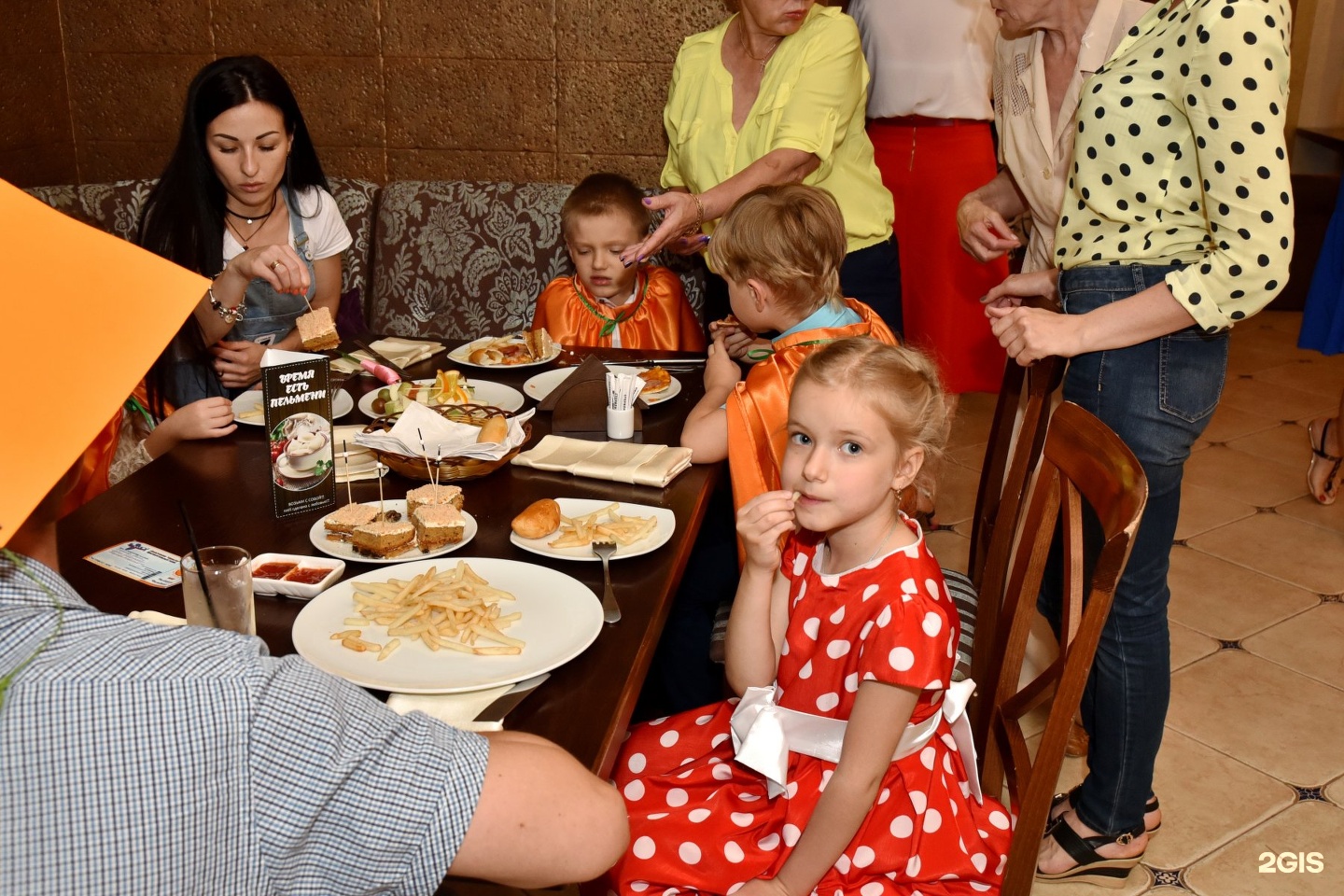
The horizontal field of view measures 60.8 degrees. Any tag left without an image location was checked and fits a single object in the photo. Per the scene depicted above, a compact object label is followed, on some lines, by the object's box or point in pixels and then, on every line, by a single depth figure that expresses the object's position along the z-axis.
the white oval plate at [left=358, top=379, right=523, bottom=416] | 2.28
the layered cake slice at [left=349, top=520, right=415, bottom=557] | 1.60
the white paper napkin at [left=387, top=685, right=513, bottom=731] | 1.24
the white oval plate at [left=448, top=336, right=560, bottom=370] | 2.60
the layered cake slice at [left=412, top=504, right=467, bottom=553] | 1.62
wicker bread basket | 1.86
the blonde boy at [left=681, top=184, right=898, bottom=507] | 2.02
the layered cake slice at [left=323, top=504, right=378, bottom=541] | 1.65
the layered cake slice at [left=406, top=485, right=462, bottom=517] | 1.68
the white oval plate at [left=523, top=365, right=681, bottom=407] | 2.30
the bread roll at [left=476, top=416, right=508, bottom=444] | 1.92
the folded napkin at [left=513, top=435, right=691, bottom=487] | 1.90
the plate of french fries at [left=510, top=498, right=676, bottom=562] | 1.61
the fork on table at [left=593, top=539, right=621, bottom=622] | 1.43
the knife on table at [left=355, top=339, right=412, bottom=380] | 2.49
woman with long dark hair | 2.59
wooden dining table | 1.27
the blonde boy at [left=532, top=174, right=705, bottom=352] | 2.99
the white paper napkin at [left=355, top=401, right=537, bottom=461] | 1.87
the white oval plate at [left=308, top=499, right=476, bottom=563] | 1.60
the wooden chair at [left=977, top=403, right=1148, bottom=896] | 1.32
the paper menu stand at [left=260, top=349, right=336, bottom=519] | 1.67
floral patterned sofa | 3.65
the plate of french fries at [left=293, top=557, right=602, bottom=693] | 1.30
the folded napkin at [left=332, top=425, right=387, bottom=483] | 1.92
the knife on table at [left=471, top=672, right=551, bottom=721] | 1.23
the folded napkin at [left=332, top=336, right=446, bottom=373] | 2.48
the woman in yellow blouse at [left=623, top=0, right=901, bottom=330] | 2.82
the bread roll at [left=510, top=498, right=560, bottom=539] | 1.65
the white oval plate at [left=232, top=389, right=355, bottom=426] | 2.18
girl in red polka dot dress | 1.46
